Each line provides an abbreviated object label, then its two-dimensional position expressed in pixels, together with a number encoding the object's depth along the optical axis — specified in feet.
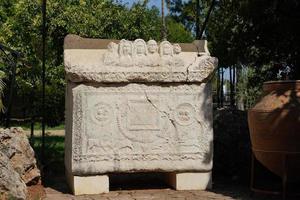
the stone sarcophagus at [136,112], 23.79
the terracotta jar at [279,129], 21.36
